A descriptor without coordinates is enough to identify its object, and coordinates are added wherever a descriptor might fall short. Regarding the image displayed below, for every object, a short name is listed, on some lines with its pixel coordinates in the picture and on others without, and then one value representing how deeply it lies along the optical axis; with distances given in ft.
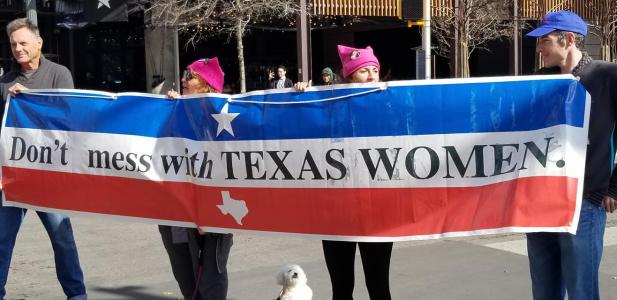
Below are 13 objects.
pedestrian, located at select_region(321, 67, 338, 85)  50.26
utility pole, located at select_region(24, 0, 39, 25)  34.19
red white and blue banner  12.42
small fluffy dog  14.03
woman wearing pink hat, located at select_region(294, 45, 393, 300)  13.73
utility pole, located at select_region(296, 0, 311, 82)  62.05
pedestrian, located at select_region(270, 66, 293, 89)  59.70
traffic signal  55.57
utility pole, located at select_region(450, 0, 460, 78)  66.54
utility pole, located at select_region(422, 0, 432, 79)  57.57
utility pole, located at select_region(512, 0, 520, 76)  73.10
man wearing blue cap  12.37
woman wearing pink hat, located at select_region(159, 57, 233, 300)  14.35
